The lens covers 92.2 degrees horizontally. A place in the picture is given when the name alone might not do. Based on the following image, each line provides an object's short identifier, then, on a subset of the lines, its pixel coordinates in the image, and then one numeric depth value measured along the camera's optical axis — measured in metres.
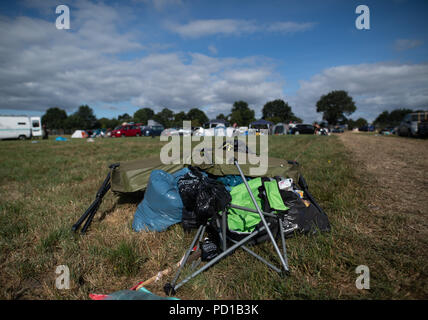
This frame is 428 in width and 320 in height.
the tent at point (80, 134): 34.12
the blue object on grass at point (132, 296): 1.68
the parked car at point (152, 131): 30.73
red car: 29.97
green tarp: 2.99
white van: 24.47
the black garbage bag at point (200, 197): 2.37
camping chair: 1.87
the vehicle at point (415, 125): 17.28
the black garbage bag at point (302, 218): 2.57
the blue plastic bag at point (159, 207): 2.79
